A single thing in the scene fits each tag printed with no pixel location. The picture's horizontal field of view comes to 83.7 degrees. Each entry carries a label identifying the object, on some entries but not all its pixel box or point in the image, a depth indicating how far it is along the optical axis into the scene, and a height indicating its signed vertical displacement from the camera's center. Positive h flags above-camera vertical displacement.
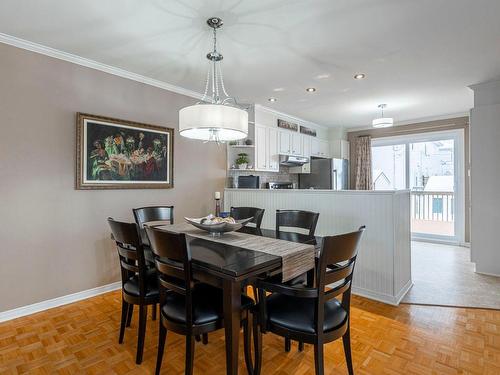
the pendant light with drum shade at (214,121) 1.97 +0.49
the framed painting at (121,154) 2.91 +0.38
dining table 1.42 -0.44
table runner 1.63 -0.39
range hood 5.20 +0.52
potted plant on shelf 4.42 +0.42
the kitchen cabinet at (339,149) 6.36 +0.89
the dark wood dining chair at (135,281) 1.82 -0.67
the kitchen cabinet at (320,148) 6.01 +0.89
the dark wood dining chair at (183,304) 1.49 -0.70
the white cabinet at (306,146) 5.69 +0.87
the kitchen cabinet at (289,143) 5.17 +0.86
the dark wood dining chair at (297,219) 2.48 -0.30
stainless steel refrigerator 5.66 +0.26
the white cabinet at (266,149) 4.65 +0.67
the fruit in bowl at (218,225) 2.12 -0.28
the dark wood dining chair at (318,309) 1.41 -0.70
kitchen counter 2.71 -0.43
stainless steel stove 5.21 +0.05
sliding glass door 5.31 +0.25
